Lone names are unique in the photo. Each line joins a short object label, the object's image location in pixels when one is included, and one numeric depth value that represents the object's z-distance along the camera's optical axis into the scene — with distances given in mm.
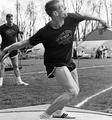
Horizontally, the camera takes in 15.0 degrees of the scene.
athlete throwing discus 6359
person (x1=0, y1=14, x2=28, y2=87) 12000
